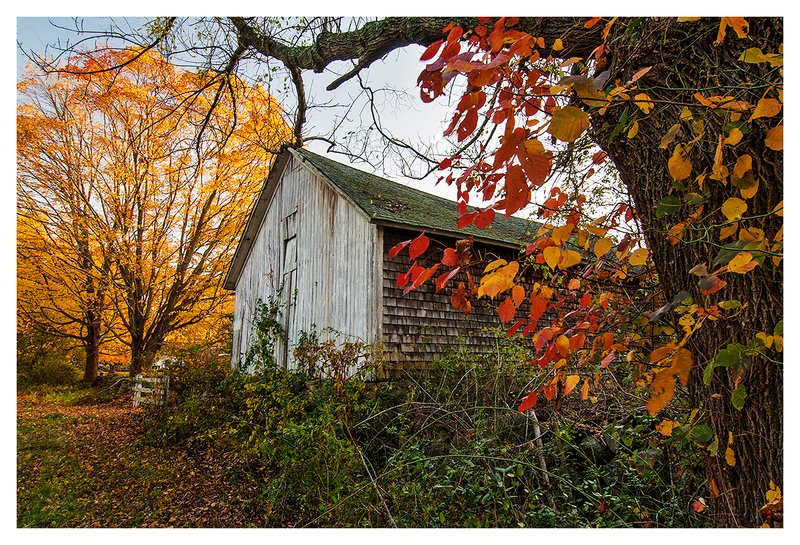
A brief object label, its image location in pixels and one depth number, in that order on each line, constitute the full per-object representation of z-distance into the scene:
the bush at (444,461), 3.27
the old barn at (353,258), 6.80
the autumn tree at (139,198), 8.70
